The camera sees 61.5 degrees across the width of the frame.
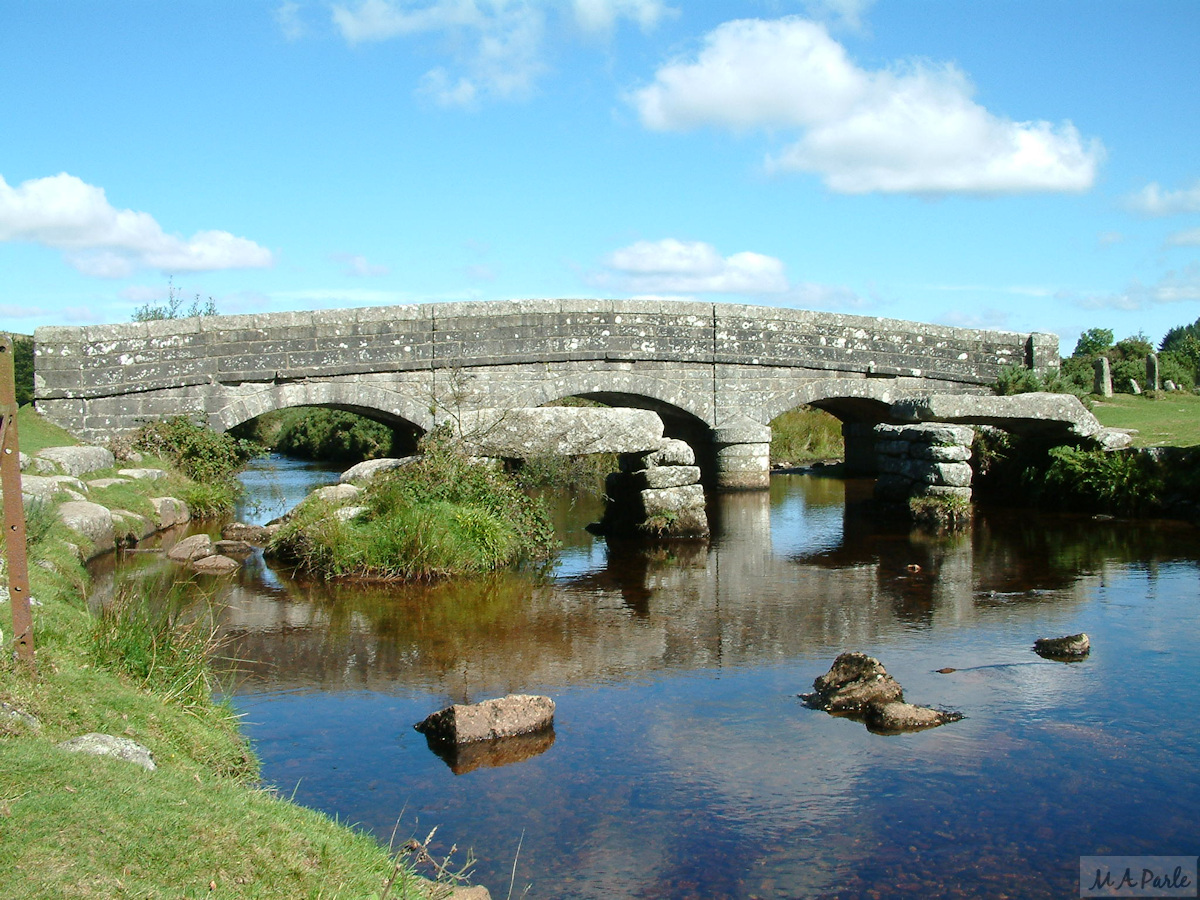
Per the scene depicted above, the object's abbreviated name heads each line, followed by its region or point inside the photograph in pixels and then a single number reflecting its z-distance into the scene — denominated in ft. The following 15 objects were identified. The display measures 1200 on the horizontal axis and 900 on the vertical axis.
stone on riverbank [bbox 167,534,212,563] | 36.58
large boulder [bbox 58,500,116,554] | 34.88
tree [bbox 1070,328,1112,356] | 137.39
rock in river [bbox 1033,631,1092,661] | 23.00
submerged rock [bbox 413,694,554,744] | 18.30
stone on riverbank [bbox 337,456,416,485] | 38.58
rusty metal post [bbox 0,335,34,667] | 14.56
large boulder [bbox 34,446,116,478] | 42.78
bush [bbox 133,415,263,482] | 53.16
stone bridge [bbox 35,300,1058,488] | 53.93
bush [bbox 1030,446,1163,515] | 47.11
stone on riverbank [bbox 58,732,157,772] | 12.85
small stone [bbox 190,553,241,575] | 34.53
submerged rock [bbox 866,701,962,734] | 18.61
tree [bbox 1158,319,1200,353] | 202.93
